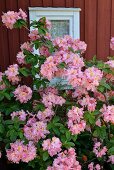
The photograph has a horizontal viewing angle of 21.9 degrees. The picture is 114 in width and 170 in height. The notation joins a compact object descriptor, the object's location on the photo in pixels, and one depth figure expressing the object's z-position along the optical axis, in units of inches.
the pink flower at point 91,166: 94.7
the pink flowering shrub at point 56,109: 83.7
